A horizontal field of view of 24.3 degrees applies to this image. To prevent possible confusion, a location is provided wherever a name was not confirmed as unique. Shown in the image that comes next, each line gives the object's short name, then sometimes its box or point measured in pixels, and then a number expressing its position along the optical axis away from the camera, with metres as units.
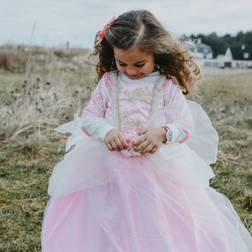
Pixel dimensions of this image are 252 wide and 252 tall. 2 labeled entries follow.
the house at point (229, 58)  58.97
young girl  2.46
